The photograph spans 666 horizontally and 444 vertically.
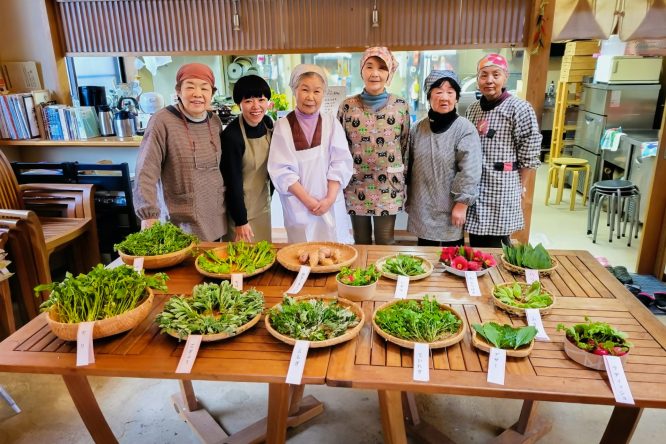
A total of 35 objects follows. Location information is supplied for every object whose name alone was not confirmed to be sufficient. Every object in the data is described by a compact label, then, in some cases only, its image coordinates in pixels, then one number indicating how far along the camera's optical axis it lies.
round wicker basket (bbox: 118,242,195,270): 1.86
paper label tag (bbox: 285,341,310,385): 1.24
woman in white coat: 2.31
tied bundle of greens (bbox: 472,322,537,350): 1.31
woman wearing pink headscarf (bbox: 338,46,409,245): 2.37
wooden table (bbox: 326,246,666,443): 1.18
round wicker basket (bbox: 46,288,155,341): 1.36
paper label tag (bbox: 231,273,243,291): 1.71
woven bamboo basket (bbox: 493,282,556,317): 1.50
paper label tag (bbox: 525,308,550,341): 1.39
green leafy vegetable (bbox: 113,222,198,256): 1.90
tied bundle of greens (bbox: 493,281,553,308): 1.53
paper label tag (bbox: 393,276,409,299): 1.64
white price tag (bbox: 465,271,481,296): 1.67
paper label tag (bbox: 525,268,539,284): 1.74
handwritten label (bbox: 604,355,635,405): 1.14
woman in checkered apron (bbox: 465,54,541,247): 2.33
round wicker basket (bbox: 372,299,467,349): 1.31
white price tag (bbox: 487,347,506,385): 1.20
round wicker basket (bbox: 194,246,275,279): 1.77
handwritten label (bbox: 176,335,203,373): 1.28
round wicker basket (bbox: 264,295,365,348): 1.32
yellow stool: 5.04
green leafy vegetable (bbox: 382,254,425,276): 1.78
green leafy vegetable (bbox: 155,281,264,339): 1.39
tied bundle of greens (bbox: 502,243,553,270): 1.80
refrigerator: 5.02
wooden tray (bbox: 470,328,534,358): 1.29
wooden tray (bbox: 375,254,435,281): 1.76
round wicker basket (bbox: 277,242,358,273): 1.82
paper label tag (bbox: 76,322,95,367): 1.31
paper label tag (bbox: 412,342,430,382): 1.22
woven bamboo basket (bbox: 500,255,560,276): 1.79
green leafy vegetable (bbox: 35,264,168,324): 1.42
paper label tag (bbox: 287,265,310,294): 1.70
